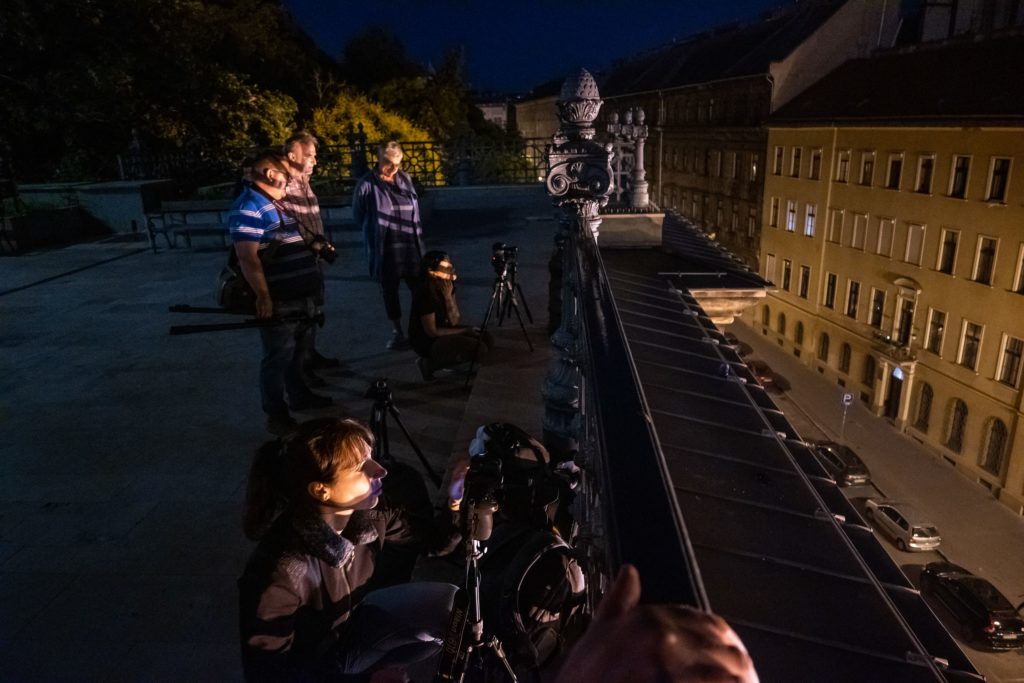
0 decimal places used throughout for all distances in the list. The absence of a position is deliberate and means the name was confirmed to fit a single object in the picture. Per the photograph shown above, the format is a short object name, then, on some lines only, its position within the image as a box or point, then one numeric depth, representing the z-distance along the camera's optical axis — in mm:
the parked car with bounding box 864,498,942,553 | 16172
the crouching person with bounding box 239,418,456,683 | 2061
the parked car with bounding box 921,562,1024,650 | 12531
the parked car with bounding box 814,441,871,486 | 19734
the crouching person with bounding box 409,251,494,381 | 5719
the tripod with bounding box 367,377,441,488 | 3629
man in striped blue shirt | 4508
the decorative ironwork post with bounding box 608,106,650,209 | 8820
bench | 13281
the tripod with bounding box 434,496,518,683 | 2105
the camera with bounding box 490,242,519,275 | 6386
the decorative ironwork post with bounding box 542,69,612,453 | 3746
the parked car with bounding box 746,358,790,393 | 27484
